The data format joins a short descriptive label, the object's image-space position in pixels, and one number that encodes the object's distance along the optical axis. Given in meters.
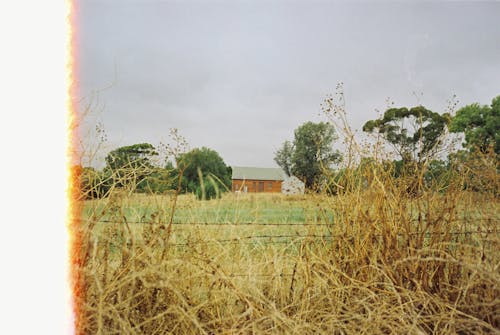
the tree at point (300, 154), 26.45
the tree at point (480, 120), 23.00
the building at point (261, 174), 40.82
